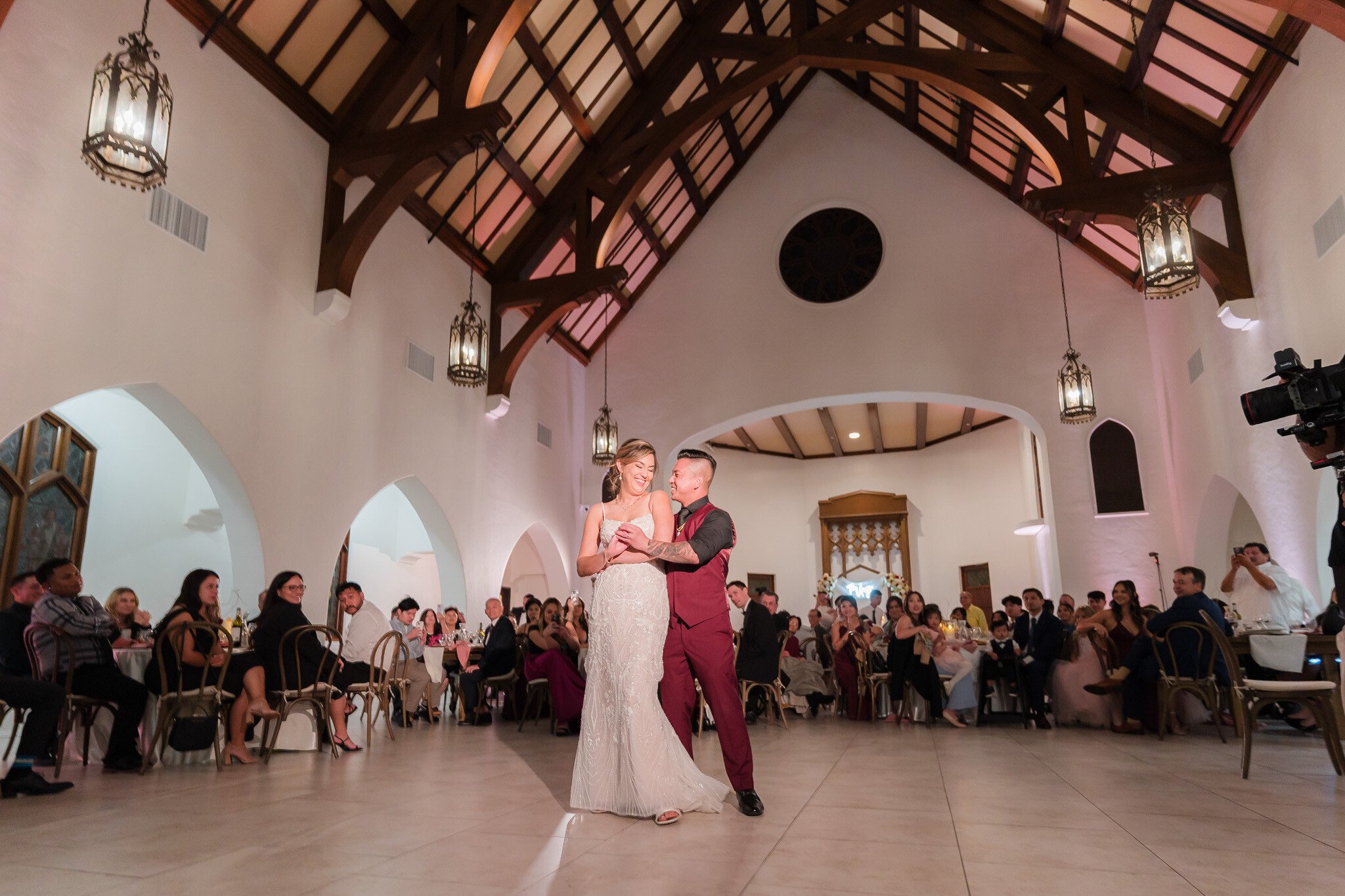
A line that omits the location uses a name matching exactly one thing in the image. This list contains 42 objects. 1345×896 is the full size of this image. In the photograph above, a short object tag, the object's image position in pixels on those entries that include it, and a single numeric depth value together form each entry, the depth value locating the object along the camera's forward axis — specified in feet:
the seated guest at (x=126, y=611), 18.57
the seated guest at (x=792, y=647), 26.30
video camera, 7.89
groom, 9.93
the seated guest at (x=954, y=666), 21.53
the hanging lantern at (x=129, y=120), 11.93
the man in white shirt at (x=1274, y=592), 18.74
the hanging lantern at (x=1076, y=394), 26.55
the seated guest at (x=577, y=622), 22.06
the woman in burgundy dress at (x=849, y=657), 23.82
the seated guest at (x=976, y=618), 35.76
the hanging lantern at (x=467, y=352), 23.44
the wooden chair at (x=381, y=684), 17.35
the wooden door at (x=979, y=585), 48.03
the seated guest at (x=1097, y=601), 23.15
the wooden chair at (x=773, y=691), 21.39
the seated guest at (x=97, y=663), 13.56
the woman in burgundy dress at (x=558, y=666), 19.89
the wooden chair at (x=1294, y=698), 11.39
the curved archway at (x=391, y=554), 37.52
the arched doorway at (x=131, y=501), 28.35
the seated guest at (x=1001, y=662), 21.68
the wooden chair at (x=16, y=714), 12.61
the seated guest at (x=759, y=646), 21.29
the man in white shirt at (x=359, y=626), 18.52
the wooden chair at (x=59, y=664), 12.98
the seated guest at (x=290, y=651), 15.40
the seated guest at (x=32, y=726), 10.79
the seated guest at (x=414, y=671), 23.63
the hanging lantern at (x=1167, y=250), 18.15
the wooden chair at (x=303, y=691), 15.06
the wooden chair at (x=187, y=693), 13.74
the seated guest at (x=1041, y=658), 20.81
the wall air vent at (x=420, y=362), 27.45
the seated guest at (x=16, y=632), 13.71
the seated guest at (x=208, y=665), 14.34
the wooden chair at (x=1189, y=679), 17.17
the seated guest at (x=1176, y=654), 17.48
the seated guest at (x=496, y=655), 22.36
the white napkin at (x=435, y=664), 24.20
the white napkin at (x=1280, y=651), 15.94
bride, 9.69
